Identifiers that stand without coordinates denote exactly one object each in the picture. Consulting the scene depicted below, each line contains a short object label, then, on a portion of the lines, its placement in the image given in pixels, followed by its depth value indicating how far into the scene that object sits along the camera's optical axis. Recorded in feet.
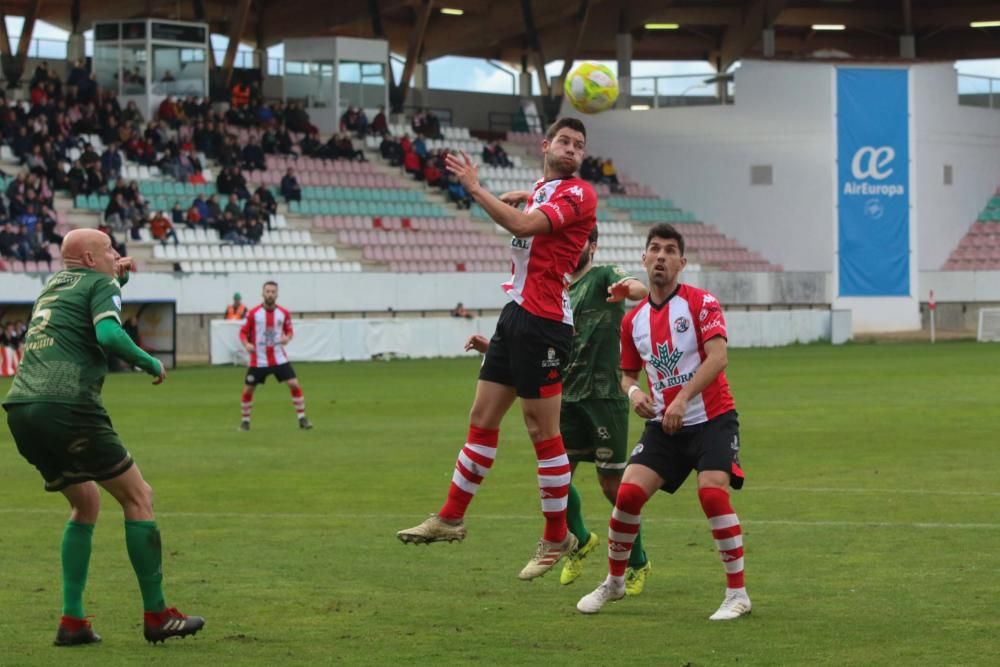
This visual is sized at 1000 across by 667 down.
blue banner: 185.26
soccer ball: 45.46
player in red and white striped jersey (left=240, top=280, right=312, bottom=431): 76.07
